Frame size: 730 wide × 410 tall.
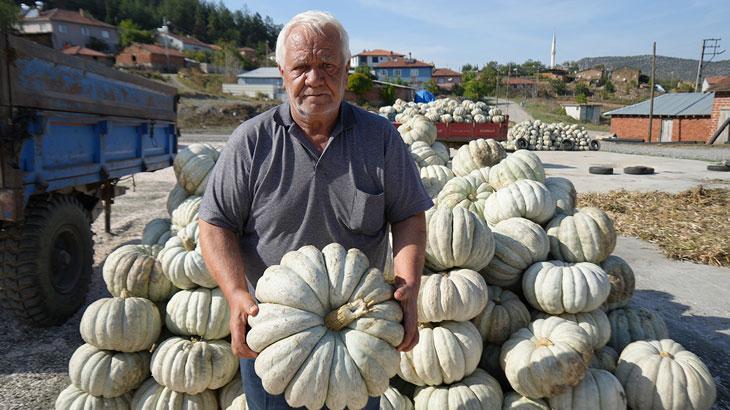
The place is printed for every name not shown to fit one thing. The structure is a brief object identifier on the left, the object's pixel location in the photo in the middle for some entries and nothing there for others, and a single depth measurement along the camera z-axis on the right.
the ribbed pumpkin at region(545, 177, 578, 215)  4.62
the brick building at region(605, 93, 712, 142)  34.69
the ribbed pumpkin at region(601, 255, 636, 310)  4.02
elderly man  2.07
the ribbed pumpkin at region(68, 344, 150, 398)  3.24
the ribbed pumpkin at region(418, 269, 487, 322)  3.16
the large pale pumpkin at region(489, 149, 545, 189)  5.13
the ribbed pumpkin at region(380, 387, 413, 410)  3.02
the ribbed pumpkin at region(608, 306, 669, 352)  3.89
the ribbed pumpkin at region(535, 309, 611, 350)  3.50
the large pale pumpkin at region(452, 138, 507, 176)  6.18
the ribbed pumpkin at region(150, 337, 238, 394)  3.17
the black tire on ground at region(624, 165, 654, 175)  15.25
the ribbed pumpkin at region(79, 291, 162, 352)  3.30
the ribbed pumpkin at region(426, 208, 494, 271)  3.47
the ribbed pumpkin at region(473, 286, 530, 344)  3.53
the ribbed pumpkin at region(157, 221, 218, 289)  3.55
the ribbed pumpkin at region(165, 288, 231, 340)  3.42
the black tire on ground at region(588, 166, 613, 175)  15.12
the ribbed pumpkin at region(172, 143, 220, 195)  5.19
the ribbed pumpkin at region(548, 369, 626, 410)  3.08
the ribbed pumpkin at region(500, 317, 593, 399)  3.02
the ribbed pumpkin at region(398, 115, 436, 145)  7.54
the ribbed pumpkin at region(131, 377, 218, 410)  3.22
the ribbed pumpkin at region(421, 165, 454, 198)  5.73
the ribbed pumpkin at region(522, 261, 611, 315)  3.53
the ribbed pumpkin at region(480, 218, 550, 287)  3.84
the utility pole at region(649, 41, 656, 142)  34.62
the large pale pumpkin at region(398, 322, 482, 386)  3.10
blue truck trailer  4.08
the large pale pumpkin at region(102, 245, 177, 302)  3.69
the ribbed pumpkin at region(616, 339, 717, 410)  3.14
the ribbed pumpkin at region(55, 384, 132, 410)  3.25
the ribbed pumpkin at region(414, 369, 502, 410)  3.07
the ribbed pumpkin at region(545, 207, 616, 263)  3.98
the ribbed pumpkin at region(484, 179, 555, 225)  4.30
